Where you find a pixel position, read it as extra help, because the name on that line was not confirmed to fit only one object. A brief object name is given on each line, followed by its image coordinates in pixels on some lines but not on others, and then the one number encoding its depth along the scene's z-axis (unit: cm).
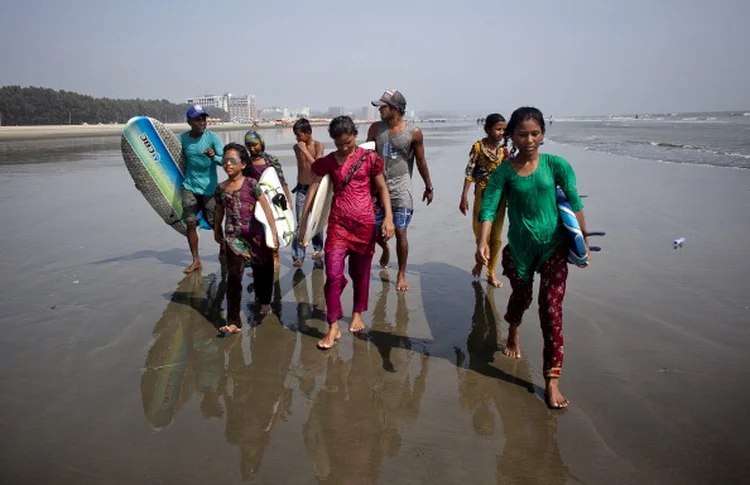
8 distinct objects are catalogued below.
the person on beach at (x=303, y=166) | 600
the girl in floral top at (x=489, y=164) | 508
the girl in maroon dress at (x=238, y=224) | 415
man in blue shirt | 559
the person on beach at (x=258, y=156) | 529
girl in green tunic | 302
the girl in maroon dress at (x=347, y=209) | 388
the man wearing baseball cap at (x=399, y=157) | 507
